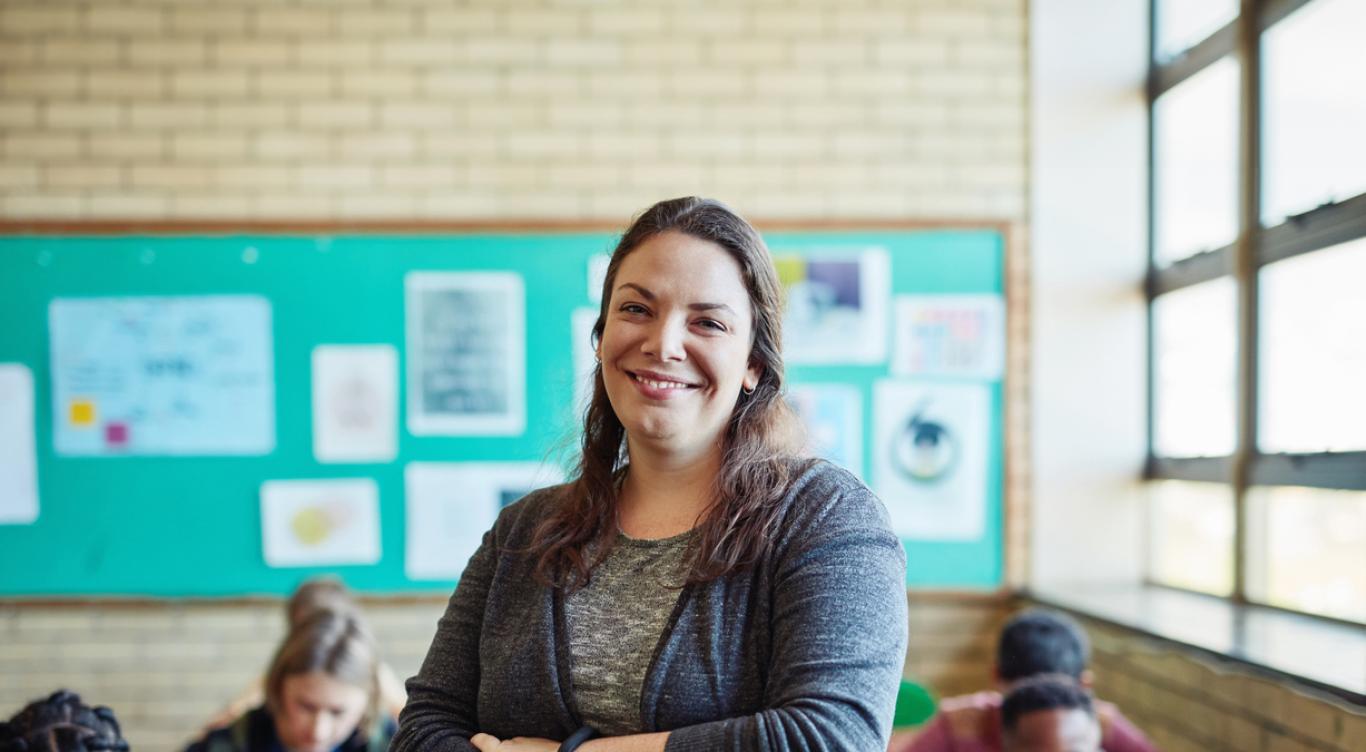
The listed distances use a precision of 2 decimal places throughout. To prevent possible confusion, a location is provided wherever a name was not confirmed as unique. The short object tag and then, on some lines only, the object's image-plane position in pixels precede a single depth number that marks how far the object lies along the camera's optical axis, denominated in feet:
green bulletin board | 12.51
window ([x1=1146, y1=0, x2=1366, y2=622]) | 9.66
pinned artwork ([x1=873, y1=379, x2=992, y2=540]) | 12.67
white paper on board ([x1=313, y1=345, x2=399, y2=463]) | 12.55
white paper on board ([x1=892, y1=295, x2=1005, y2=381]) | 12.65
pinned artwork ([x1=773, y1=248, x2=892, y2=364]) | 12.62
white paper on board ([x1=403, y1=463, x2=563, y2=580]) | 12.57
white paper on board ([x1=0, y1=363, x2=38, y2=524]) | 12.48
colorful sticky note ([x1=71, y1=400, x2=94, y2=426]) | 12.52
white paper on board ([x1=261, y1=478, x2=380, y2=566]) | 12.57
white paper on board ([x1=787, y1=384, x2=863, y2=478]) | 12.67
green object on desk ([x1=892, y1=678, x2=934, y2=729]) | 10.25
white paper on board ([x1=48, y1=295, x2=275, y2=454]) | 12.52
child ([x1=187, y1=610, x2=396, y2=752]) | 8.81
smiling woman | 3.77
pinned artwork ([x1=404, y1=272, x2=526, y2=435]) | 12.57
